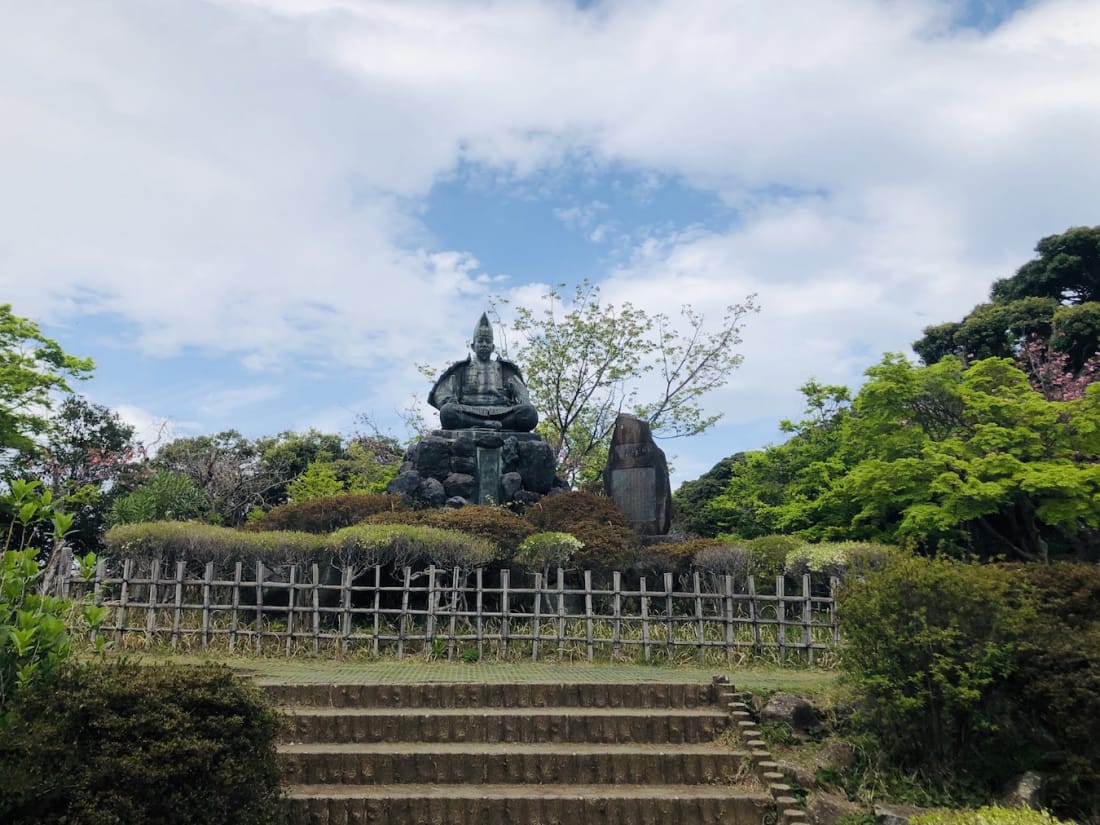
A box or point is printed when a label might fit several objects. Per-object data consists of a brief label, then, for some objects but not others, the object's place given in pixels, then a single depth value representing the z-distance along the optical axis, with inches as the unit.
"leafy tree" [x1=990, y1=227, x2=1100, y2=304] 1034.1
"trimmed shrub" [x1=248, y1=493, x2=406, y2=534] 617.6
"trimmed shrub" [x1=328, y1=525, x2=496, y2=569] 468.1
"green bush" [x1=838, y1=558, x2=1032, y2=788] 262.2
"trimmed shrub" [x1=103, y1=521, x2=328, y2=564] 481.1
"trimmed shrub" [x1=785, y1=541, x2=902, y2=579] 457.1
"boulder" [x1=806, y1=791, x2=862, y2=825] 248.8
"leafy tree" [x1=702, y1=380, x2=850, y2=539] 775.7
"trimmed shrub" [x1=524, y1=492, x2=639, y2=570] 504.2
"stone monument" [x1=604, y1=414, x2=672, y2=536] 651.5
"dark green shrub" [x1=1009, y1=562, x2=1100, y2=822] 242.1
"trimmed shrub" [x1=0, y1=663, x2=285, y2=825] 185.2
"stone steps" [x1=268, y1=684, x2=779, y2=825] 251.1
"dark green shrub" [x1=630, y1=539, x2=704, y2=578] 529.3
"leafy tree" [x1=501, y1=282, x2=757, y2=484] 1103.0
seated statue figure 718.5
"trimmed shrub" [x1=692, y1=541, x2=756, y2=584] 501.4
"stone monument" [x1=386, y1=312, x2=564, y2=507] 669.9
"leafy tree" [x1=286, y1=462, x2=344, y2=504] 912.3
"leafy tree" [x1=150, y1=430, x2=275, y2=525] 1027.9
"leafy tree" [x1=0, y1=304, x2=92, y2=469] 766.5
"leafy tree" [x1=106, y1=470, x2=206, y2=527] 772.0
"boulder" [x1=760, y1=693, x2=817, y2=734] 299.1
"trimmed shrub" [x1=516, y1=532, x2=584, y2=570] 485.1
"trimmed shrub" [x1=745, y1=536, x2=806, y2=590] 495.5
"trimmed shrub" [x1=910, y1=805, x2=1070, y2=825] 188.9
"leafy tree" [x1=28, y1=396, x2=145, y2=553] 936.3
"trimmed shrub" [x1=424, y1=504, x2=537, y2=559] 526.9
